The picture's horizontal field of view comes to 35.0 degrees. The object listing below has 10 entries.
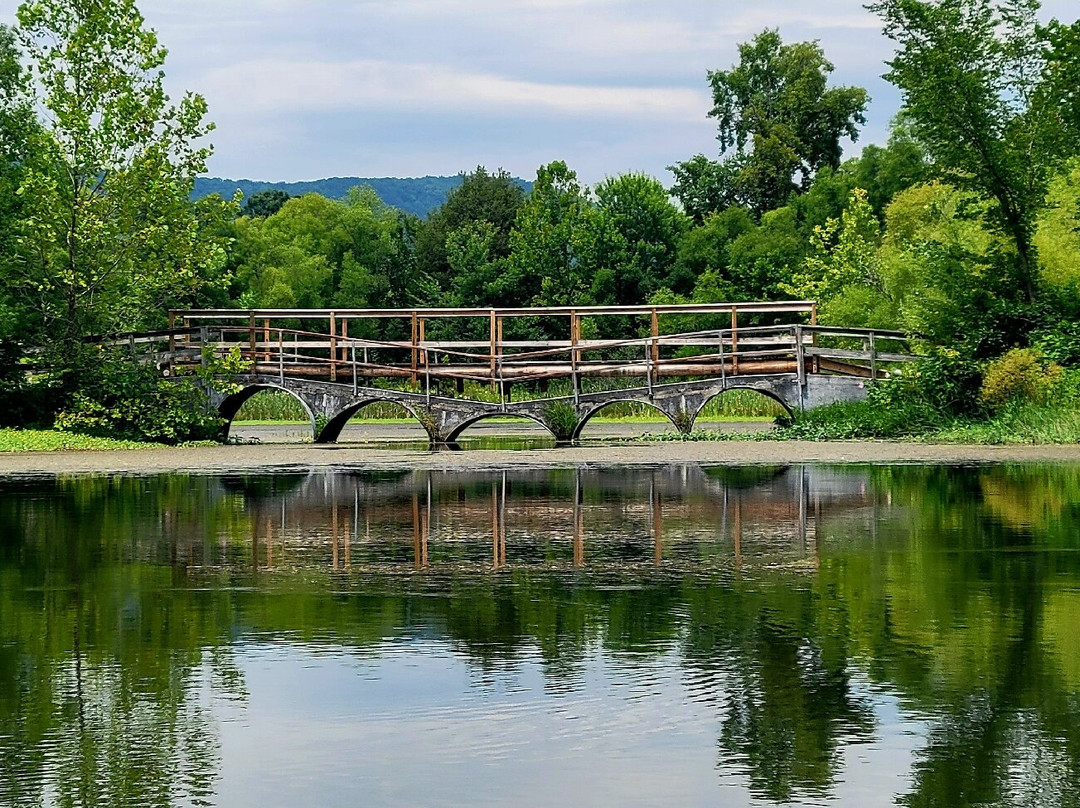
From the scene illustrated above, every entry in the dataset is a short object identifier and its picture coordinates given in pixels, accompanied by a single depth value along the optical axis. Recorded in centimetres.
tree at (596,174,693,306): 6838
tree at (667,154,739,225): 8350
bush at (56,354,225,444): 3888
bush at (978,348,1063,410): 3481
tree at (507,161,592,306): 6750
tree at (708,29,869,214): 8212
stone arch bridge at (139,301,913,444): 3953
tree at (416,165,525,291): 8144
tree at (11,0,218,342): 3816
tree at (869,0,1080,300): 3656
